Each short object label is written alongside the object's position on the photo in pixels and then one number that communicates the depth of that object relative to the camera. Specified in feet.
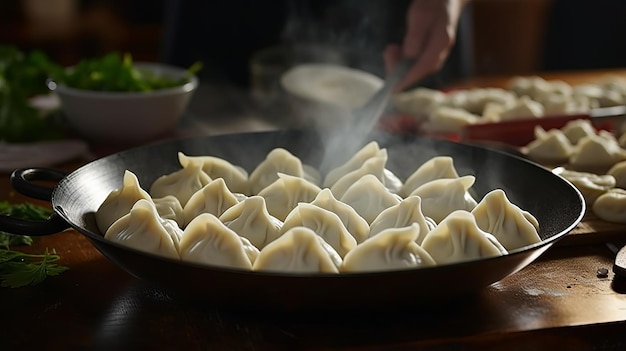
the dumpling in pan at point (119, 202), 4.79
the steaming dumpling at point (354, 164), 5.96
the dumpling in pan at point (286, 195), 5.29
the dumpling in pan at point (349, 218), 4.81
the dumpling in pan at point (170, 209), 5.10
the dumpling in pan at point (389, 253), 4.02
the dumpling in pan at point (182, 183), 5.48
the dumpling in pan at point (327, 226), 4.54
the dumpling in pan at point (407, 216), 4.65
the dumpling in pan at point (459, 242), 4.24
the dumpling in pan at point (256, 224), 4.67
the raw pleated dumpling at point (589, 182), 5.73
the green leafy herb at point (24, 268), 4.50
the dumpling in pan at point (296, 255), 4.00
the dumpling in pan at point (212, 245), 4.15
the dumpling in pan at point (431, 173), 5.60
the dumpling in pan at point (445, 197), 5.16
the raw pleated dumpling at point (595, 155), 6.50
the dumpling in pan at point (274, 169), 5.78
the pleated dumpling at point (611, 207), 5.34
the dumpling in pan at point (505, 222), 4.59
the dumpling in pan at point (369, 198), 5.17
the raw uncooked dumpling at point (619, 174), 6.16
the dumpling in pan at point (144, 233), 4.35
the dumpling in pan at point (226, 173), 5.79
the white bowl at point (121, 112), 7.41
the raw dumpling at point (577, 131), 7.14
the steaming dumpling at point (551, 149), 6.76
